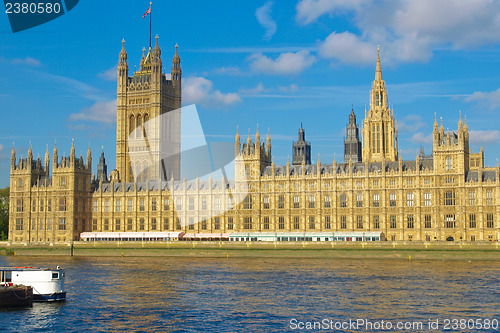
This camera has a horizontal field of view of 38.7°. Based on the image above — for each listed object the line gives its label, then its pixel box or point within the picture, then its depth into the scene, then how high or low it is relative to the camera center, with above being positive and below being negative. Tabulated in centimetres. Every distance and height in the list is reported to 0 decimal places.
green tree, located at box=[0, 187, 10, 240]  17841 +47
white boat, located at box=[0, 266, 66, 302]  6888 -636
